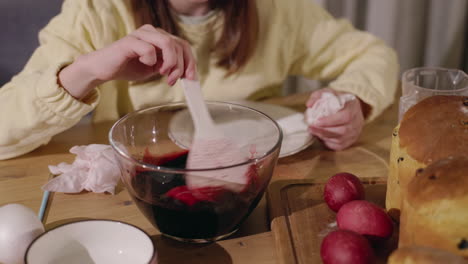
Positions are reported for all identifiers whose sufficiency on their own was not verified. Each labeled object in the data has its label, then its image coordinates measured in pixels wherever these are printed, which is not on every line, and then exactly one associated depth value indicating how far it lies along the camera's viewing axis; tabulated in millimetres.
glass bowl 563
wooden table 601
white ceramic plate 771
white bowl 506
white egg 540
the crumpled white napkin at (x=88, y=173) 729
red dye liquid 568
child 855
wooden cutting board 572
